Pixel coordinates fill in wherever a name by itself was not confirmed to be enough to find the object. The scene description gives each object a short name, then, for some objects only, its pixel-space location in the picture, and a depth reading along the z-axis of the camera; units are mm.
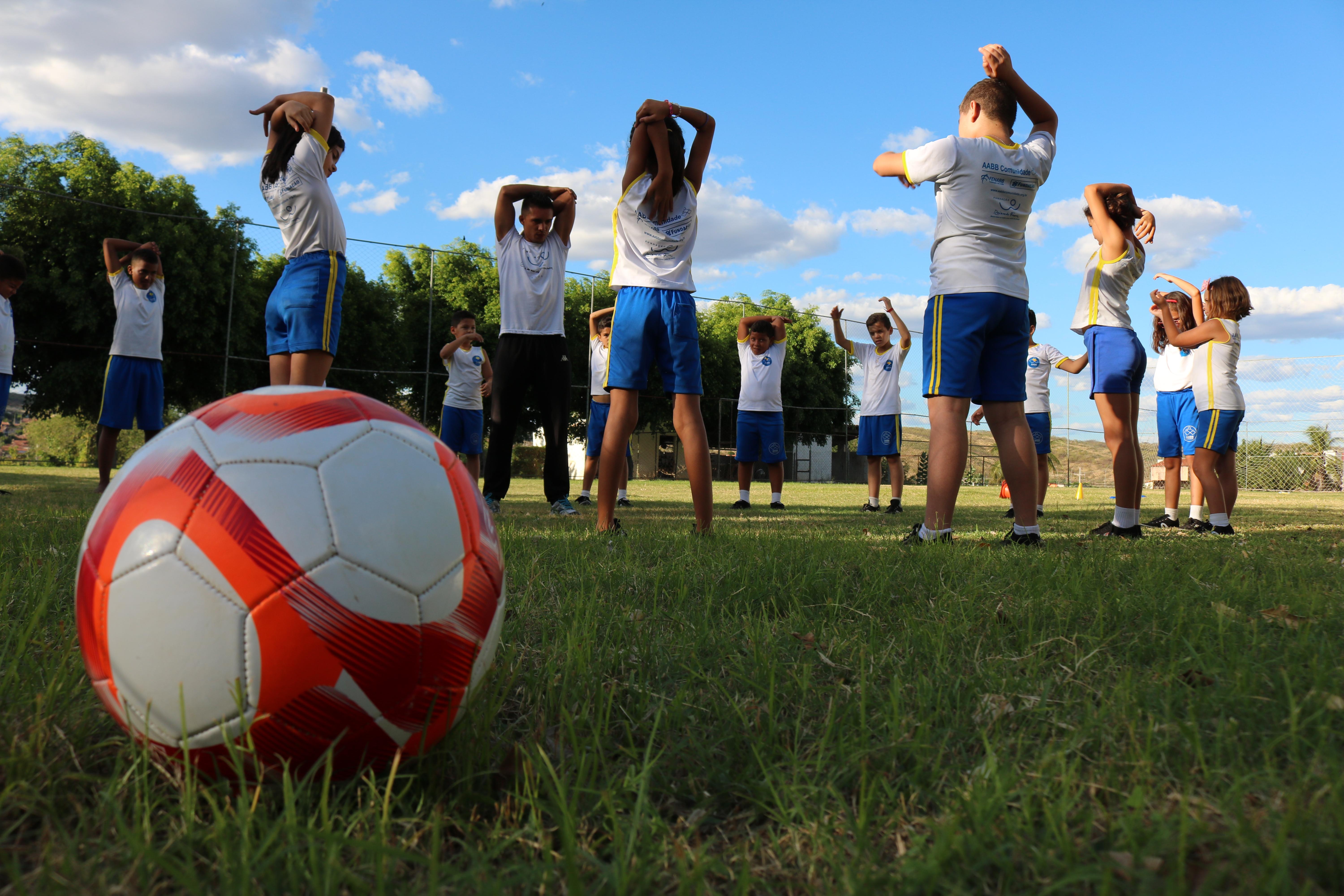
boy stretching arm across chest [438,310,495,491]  8586
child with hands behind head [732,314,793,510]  9406
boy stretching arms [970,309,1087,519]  9852
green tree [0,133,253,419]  20828
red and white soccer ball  1160
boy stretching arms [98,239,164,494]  7289
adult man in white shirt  6254
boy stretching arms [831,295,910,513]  9391
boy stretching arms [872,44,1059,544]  4250
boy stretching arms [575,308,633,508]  9477
